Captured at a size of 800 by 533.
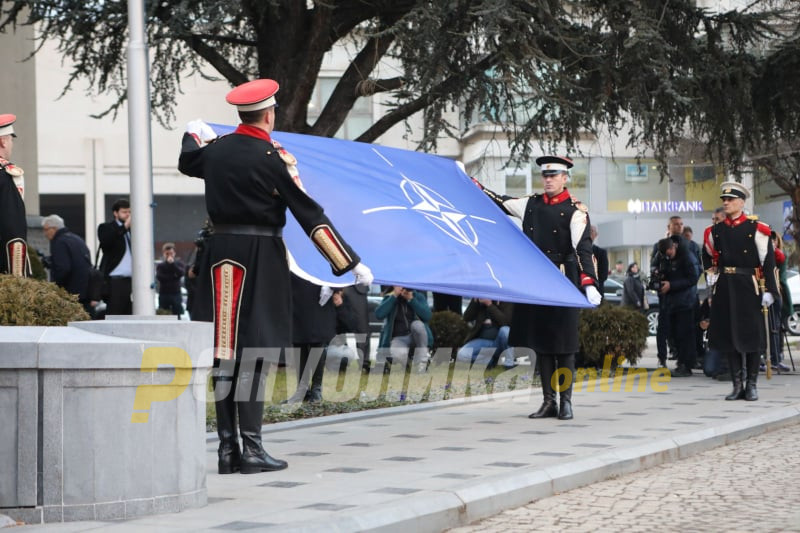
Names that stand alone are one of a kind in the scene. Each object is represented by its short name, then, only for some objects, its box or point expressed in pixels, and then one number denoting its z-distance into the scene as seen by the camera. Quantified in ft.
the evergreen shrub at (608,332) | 51.78
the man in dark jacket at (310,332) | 39.04
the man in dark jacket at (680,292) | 52.08
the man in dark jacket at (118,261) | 50.57
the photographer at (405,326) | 52.54
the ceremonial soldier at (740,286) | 40.52
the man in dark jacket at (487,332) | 54.80
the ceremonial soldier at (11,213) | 31.09
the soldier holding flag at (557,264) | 34.14
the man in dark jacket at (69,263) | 49.85
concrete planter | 18.52
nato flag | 28.32
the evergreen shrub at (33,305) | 28.02
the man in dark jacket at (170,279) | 76.74
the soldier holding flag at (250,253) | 23.34
